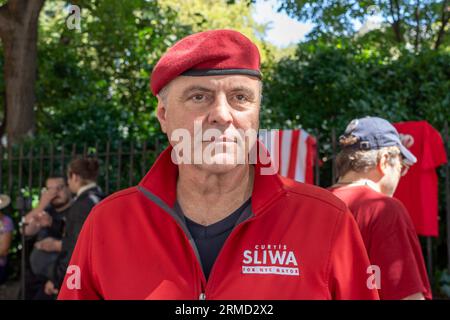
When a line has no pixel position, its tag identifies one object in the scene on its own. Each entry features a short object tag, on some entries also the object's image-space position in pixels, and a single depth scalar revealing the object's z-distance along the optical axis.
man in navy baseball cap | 2.85
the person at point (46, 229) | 6.74
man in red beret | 1.86
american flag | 6.59
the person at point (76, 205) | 5.86
